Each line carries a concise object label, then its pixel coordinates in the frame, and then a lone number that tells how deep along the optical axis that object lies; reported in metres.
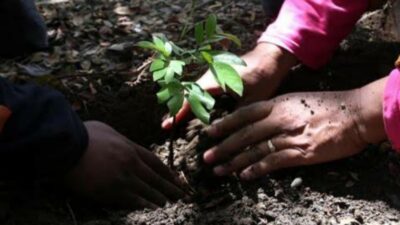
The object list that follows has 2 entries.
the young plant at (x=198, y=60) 1.08
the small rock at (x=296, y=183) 1.16
